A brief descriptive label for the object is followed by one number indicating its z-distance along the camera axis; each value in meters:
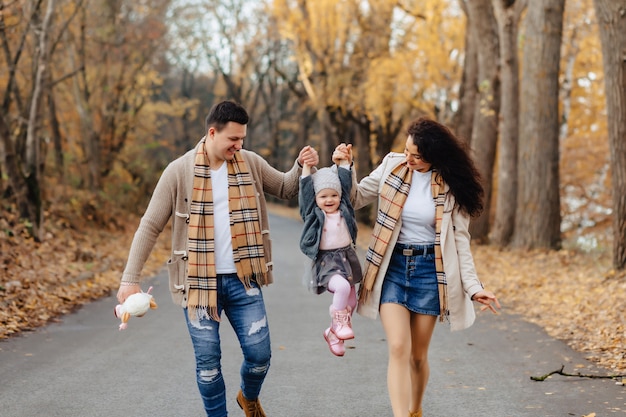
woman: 5.29
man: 5.10
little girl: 5.25
